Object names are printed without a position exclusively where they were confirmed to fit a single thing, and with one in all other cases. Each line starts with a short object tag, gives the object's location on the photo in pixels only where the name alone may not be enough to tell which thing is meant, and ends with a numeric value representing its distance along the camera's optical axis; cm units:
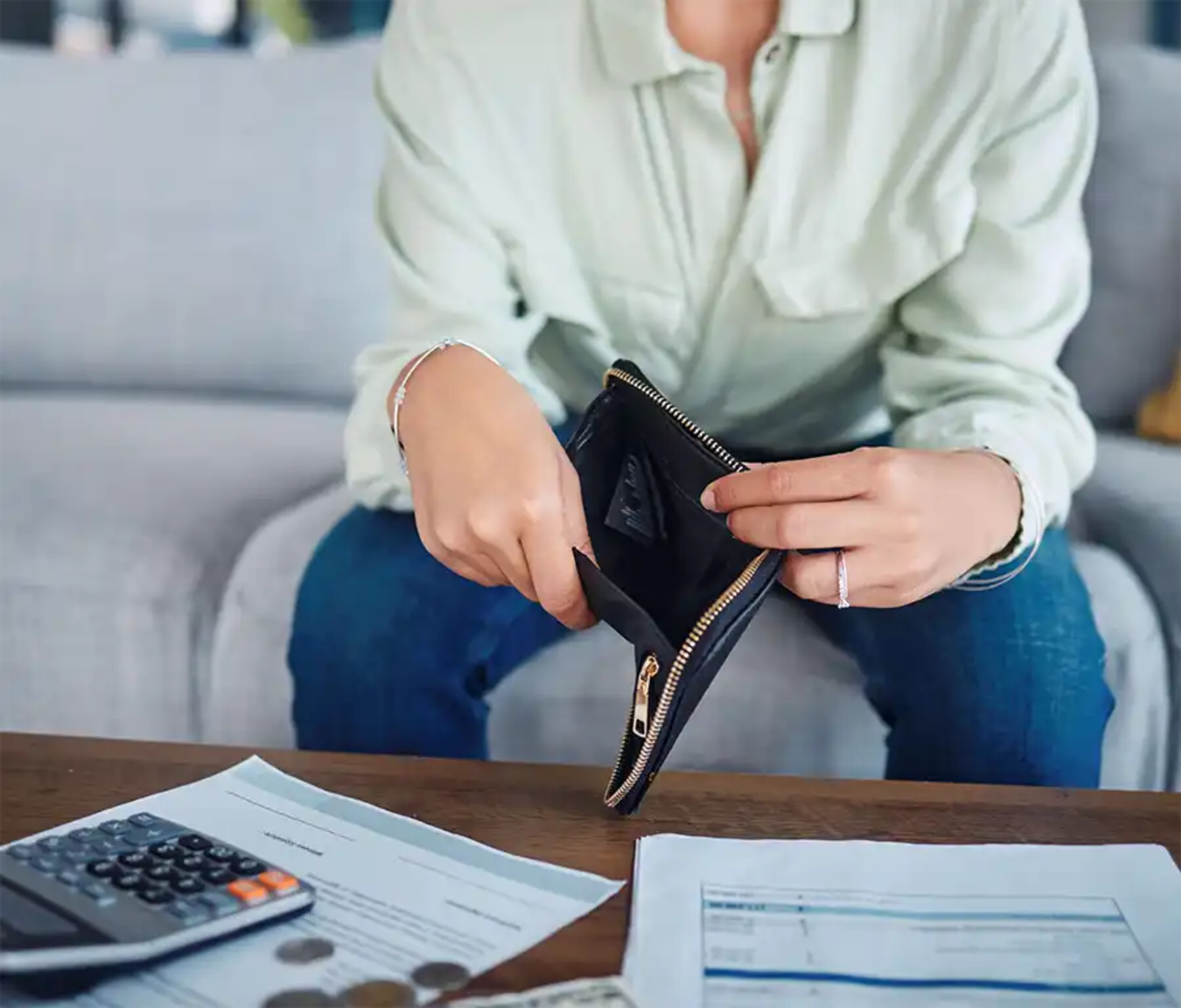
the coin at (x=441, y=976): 40
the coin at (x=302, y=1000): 39
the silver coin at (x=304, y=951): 41
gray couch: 81
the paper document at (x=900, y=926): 40
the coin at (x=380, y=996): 39
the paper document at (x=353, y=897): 40
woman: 68
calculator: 39
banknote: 38
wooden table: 51
